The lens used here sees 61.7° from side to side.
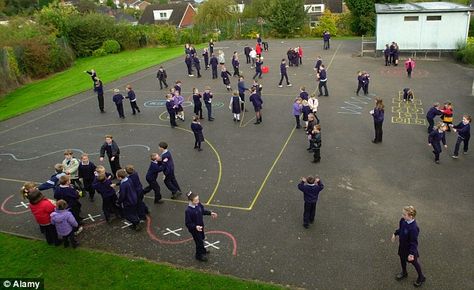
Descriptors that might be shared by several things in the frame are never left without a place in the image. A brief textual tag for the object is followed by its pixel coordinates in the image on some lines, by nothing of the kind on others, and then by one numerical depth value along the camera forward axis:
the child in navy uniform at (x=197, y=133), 16.62
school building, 31.09
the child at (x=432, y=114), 16.83
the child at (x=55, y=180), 12.16
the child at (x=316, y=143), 15.02
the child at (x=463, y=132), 14.83
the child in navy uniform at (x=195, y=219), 9.76
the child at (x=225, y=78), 25.53
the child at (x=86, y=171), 13.15
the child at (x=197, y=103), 20.21
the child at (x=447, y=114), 16.75
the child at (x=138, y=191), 11.58
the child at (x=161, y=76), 27.27
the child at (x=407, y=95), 21.70
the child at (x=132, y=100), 21.73
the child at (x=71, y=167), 13.23
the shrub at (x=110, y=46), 47.62
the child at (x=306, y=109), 18.30
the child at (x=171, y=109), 19.64
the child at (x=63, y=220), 10.41
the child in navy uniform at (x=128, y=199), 11.27
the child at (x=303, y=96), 19.50
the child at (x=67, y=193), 11.20
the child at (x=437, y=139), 14.62
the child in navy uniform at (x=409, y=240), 8.78
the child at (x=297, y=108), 18.48
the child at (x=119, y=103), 21.23
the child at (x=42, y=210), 10.67
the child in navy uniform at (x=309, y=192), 11.00
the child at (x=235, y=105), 19.67
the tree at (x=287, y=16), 48.53
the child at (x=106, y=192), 11.68
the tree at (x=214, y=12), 54.41
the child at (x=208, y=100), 20.27
